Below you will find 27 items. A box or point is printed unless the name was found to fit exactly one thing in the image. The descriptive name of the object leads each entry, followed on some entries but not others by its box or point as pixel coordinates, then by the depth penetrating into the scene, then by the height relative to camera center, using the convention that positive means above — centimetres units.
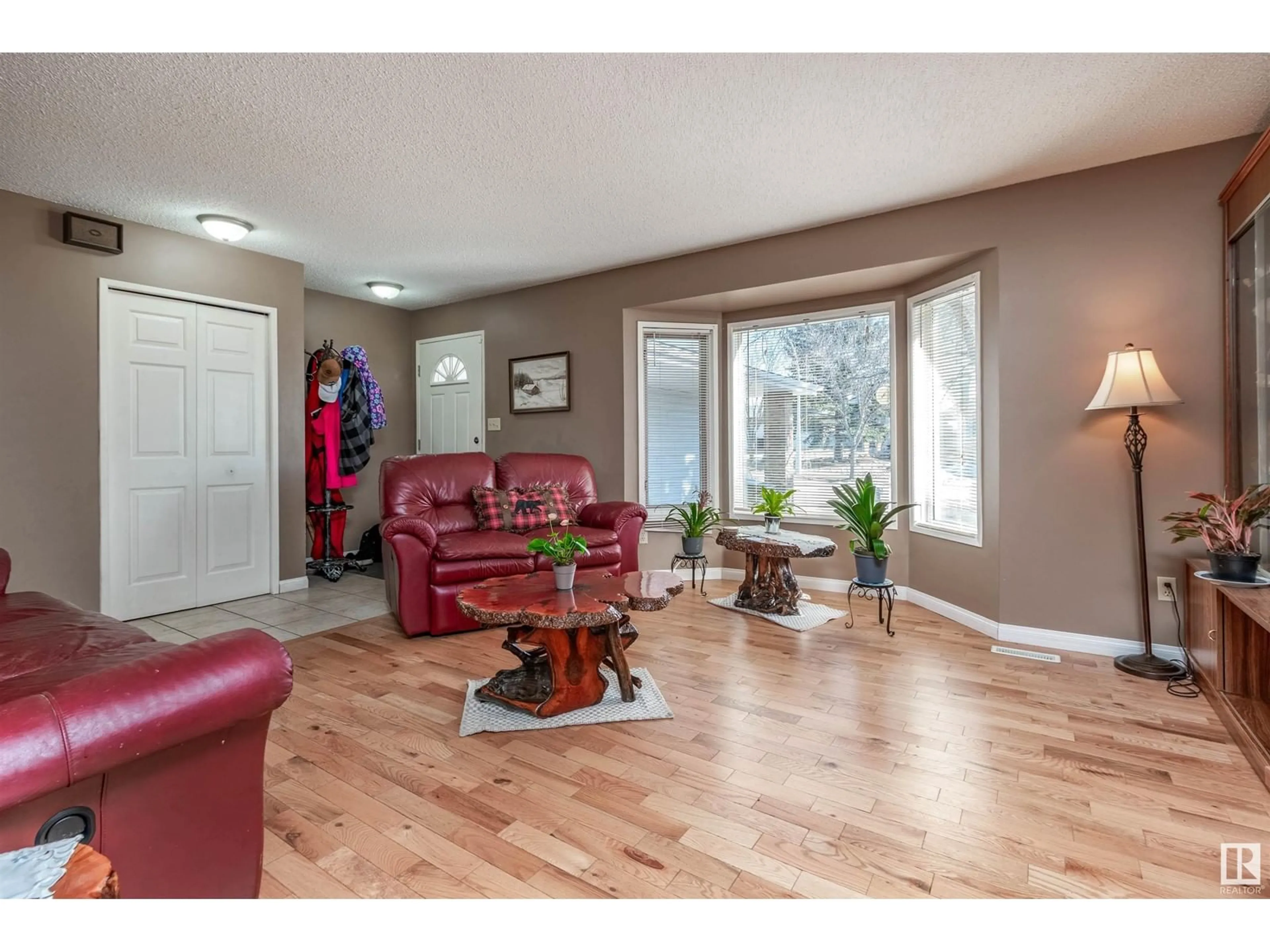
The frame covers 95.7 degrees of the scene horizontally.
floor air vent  288 -93
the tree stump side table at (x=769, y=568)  355 -61
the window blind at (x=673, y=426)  473 +40
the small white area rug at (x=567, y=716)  218 -94
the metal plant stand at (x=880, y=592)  331 -70
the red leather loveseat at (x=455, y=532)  327 -36
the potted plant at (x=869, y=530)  329 -33
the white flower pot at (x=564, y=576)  238 -42
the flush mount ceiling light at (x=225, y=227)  355 +157
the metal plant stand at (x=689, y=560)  419 -64
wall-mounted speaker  333 +145
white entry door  559 +82
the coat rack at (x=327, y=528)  479 -45
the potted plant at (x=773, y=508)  381 -23
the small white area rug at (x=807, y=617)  345 -90
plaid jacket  511 +45
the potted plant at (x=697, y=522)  420 -36
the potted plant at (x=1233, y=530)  219 -23
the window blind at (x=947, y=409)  346 +41
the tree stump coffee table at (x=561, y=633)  213 -64
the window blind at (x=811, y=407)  416 +51
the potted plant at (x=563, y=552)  238 -32
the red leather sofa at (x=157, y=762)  84 -48
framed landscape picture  500 +82
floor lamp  262 +33
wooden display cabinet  197 -72
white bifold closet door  360 +15
